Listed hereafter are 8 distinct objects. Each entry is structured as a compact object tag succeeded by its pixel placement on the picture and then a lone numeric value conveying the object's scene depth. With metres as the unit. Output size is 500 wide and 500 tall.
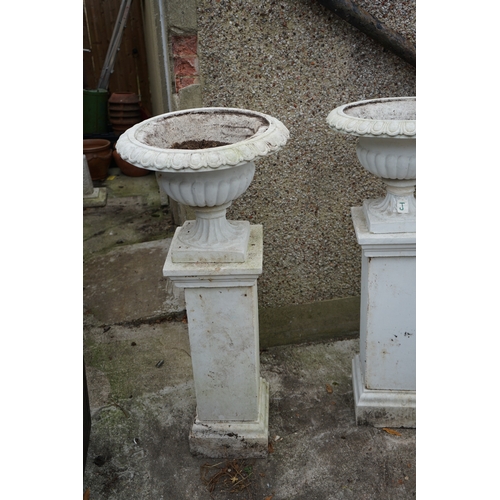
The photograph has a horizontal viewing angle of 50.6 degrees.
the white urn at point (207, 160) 1.85
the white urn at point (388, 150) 2.04
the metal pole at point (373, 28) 2.49
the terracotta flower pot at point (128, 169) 6.38
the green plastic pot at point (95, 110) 6.80
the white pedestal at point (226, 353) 2.23
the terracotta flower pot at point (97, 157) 6.17
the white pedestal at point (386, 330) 2.38
